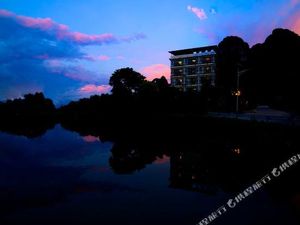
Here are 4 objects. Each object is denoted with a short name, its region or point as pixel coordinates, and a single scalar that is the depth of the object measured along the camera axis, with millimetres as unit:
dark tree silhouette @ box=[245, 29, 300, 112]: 35156
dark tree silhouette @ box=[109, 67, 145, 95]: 101000
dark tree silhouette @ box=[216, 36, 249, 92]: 66056
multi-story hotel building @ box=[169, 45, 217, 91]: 91938
